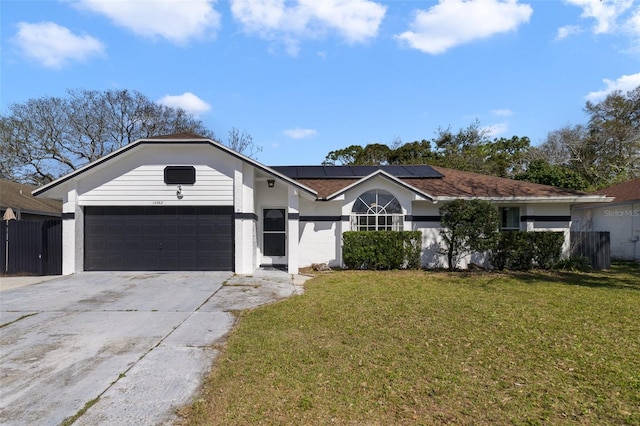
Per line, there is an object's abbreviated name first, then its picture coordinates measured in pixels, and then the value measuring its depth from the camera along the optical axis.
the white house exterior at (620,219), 17.50
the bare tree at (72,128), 27.27
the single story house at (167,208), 12.26
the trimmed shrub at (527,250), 13.86
